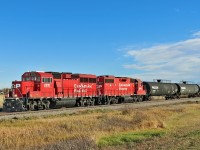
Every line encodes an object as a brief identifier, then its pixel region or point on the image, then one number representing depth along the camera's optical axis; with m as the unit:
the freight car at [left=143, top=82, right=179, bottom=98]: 60.94
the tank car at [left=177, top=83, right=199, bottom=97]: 71.15
